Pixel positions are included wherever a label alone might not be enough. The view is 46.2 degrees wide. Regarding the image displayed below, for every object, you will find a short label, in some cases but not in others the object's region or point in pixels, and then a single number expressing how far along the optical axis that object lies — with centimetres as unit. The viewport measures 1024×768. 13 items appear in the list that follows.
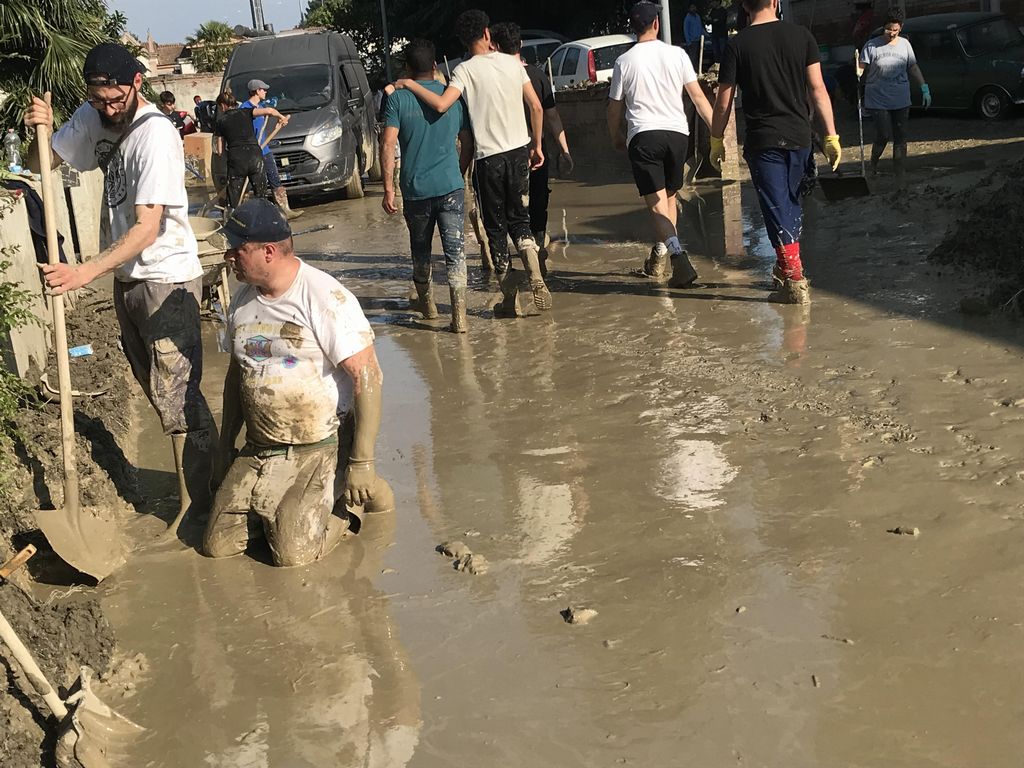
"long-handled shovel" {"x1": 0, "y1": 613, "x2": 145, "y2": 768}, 350
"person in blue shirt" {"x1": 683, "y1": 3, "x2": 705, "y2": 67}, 2783
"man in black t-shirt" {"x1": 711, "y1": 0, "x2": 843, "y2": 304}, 798
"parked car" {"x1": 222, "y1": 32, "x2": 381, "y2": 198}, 1841
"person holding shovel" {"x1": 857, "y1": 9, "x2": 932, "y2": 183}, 1302
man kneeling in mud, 496
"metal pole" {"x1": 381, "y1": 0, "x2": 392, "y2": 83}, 4274
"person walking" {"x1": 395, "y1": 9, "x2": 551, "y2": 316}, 872
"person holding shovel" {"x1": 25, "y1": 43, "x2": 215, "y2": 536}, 506
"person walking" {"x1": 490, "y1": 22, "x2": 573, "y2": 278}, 978
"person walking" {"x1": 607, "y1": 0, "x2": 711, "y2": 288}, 900
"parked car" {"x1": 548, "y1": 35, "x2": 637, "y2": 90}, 2455
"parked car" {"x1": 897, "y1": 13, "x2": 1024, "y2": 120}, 1758
